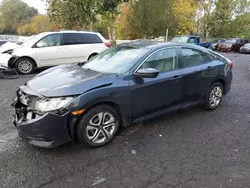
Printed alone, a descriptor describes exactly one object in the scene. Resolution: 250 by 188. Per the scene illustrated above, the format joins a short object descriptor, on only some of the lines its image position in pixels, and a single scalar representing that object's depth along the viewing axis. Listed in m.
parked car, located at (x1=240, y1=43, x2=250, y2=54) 21.36
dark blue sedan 2.97
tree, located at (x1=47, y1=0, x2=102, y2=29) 13.98
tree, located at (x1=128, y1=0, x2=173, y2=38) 25.64
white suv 8.45
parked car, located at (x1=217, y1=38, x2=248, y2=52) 23.20
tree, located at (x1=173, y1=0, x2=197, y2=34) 29.19
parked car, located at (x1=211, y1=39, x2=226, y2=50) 25.18
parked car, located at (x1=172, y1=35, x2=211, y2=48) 16.78
